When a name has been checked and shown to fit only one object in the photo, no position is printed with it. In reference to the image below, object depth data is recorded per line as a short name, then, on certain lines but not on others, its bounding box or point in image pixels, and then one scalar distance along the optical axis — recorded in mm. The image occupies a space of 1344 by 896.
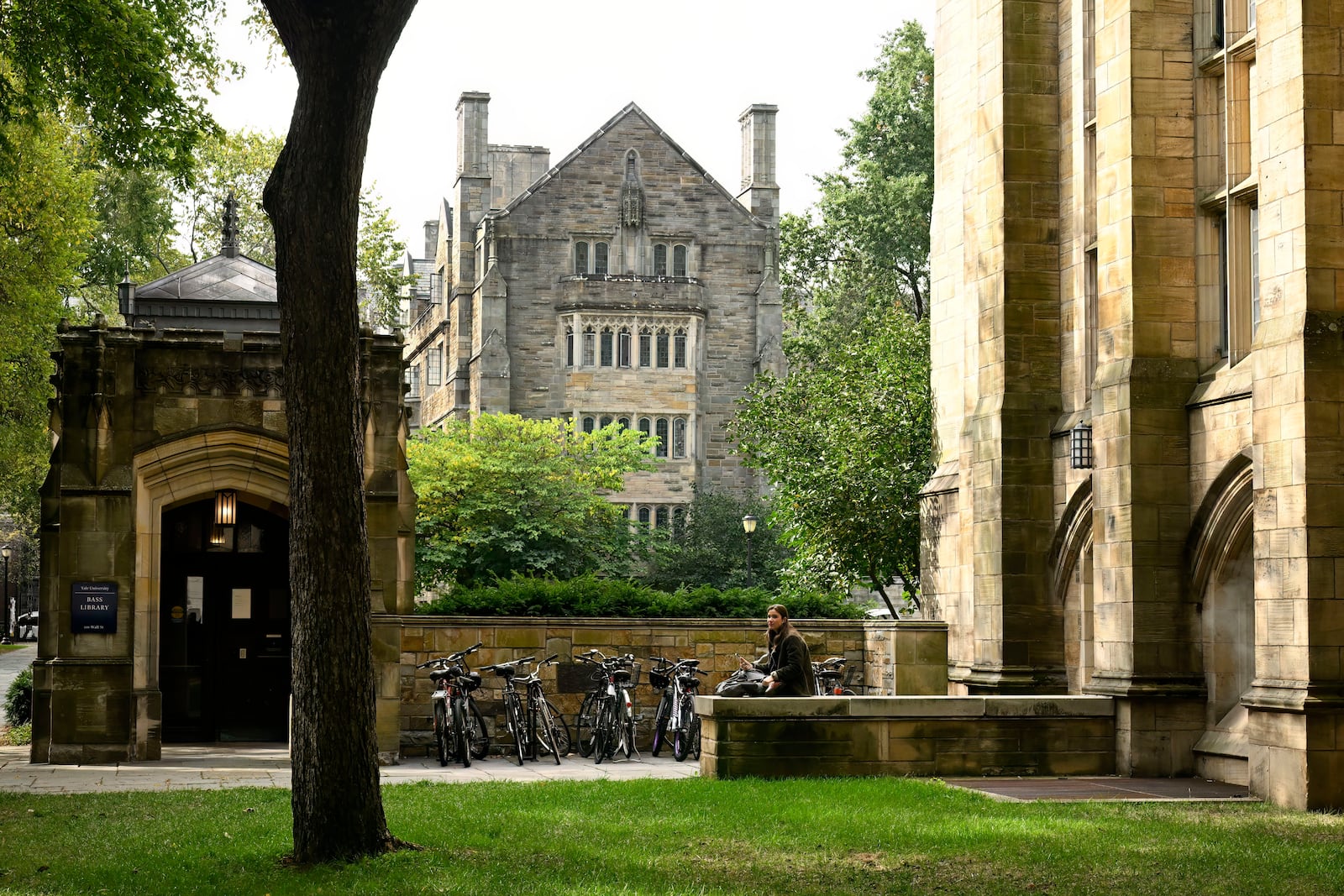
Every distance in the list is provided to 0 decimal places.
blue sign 16078
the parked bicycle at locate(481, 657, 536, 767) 16875
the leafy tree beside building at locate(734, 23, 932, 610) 26719
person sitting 14312
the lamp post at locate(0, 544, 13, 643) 55181
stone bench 13203
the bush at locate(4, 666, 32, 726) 21844
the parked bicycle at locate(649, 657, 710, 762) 17578
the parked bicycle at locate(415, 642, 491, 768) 16531
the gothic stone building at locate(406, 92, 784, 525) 51625
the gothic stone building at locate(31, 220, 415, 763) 16125
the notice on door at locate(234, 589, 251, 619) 18953
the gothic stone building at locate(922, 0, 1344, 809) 12359
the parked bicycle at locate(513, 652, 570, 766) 17172
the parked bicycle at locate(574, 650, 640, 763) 17312
